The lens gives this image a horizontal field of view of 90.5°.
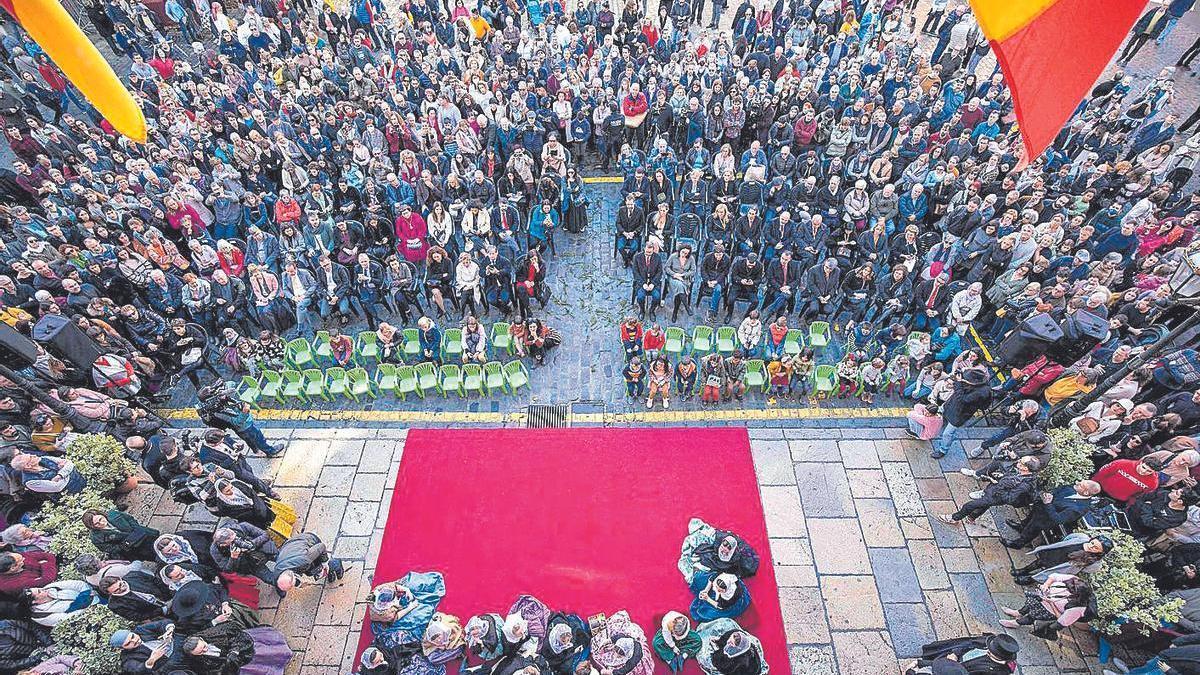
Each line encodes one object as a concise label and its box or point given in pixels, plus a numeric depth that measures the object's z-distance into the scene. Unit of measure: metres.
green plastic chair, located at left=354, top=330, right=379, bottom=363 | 11.45
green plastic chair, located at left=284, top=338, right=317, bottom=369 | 11.24
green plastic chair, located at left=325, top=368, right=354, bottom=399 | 10.70
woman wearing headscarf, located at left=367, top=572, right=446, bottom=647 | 6.98
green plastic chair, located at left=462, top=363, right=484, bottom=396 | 10.82
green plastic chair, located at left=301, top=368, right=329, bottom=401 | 10.67
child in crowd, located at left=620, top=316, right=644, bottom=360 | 10.57
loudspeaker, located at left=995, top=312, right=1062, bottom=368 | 9.41
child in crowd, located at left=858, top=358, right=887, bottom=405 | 10.24
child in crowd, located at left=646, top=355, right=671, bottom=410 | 10.29
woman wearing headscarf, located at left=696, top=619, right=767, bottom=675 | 6.99
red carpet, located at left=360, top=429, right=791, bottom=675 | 8.48
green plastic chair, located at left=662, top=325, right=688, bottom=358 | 11.28
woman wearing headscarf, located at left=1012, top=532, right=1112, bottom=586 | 7.07
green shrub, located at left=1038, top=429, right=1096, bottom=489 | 7.89
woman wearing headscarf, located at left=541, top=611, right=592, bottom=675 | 6.97
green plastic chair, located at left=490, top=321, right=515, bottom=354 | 11.69
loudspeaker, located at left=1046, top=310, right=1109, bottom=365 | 9.37
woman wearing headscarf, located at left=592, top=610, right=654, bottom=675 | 6.96
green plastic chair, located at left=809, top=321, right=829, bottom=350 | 11.33
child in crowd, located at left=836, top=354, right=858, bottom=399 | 10.38
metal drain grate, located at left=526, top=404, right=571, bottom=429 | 10.61
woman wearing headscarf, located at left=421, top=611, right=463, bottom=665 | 7.13
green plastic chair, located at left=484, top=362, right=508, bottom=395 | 10.79
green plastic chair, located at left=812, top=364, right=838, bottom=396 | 10.62
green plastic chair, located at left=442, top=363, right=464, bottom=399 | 10.75
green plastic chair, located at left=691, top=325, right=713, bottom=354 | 11.48
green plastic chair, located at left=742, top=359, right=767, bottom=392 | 10.74
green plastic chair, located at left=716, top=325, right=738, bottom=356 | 11.41
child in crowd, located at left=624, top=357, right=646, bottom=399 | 10.32
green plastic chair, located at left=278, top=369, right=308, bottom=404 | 10.73
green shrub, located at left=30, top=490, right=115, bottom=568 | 7.45
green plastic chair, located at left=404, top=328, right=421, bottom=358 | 11.29
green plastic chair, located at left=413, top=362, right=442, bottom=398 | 10.83
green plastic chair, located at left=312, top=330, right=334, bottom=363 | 11.34
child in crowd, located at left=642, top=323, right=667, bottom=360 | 10.76
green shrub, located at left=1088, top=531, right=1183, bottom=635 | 6.69
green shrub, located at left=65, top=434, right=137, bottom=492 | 8.51
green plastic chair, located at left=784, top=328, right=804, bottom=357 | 11.15
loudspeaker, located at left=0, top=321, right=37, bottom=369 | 8.06
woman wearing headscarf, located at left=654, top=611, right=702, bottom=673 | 7.02
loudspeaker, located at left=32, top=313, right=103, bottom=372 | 9.29
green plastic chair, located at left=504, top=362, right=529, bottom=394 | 10.89
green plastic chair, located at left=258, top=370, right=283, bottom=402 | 10.70
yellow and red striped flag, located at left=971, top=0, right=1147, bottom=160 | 4.24
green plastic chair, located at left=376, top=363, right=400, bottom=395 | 10.73
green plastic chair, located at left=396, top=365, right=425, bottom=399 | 10.76
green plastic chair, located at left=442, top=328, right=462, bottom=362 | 11.30
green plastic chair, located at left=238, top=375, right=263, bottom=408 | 10.64
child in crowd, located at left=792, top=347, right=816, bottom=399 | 10.33
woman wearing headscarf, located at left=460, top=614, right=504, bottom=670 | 7.16
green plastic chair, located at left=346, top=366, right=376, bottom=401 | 10.74
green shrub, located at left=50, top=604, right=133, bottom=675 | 6.64
